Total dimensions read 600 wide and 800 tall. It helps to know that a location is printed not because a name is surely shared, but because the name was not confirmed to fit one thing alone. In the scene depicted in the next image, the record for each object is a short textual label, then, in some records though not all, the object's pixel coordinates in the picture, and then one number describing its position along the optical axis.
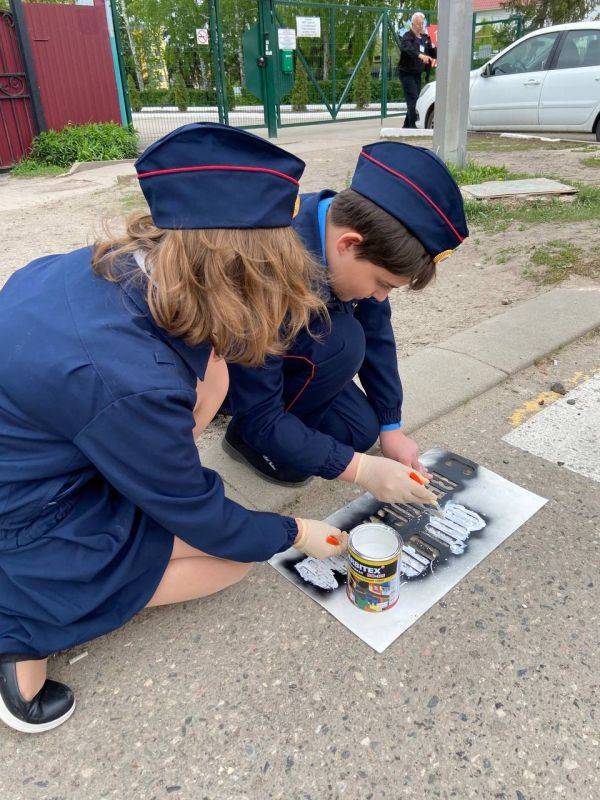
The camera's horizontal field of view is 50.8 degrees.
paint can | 1.57
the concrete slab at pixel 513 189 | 5.55
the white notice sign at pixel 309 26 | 11.78
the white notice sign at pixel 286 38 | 10.66
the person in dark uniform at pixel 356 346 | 1.57
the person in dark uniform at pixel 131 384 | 1.13
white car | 8.02
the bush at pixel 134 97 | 11.84
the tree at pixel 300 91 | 12.78
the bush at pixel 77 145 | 8.98
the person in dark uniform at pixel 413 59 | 10.27
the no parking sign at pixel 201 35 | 10.03
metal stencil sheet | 1.64
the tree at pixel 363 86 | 13.55
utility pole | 5.52
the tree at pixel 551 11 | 17.47
